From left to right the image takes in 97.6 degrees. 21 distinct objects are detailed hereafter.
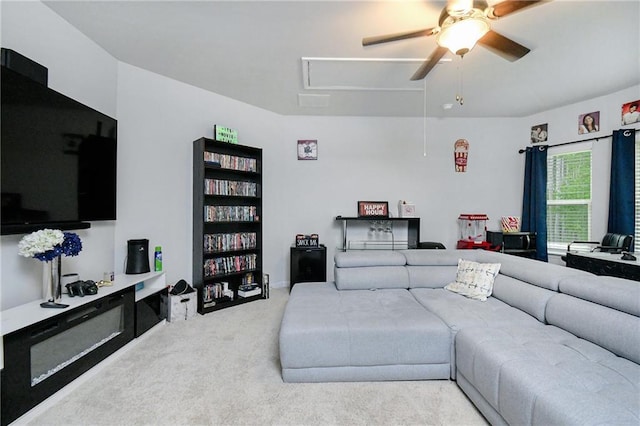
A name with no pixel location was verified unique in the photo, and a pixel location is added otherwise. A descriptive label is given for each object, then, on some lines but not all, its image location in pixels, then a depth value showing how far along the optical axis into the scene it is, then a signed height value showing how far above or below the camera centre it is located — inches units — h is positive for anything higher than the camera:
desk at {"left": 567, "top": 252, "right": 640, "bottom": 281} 103.9 -20.9
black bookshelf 128.9 -6.9
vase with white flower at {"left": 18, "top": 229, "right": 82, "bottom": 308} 68.7 -10.8
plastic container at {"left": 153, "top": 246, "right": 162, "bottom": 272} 115.6 -20.7
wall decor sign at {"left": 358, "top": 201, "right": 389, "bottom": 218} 173.2 +1.4
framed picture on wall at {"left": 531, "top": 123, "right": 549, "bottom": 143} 166.6 +48.0
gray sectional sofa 47.8 -29.9
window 151.7 +7.9
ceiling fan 60.6 +43.5
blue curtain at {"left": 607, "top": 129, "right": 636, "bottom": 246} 130.6 +14.5
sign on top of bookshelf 135.6 +37.8
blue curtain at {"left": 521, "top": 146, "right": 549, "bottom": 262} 161.0 +8.7
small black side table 156.6 -30.0
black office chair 125.7 -14.2
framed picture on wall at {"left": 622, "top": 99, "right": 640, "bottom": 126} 130.1 +47.4
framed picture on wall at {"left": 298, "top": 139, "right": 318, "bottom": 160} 173.0 +38.7
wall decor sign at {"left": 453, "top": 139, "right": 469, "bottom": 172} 177.2 +37.3
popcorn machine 169.2 -10.2
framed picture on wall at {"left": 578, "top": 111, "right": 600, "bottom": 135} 144.7 +47.5
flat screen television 67.0 +13.9
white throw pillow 97.4 -24.5
